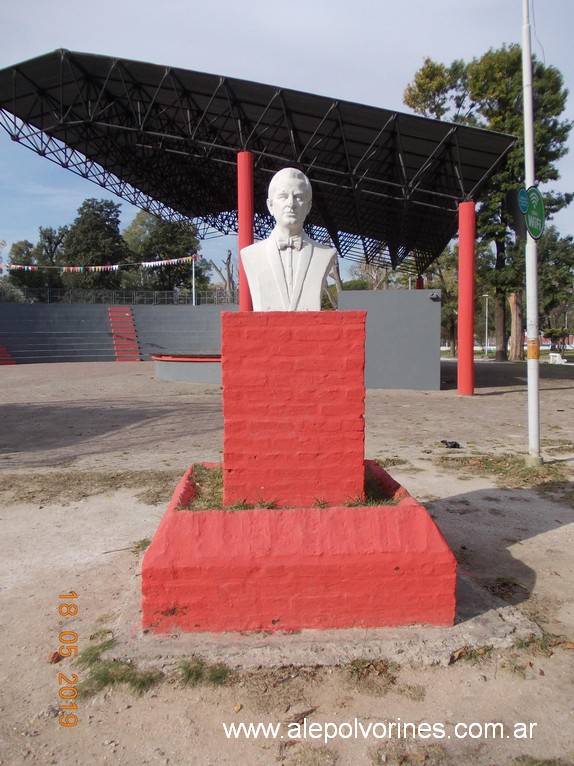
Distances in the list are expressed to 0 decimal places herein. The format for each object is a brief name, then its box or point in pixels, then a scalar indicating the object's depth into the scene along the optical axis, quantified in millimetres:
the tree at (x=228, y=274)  33294
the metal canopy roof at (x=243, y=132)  12141
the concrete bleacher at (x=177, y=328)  28281
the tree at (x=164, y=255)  45312
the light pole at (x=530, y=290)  5629
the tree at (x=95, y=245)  42000
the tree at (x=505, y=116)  19391
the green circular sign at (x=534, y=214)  5538
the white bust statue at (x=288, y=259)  3146
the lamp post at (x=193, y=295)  29216
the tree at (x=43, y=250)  50547
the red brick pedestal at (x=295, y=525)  2508
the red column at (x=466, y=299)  12172
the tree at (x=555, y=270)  23547
